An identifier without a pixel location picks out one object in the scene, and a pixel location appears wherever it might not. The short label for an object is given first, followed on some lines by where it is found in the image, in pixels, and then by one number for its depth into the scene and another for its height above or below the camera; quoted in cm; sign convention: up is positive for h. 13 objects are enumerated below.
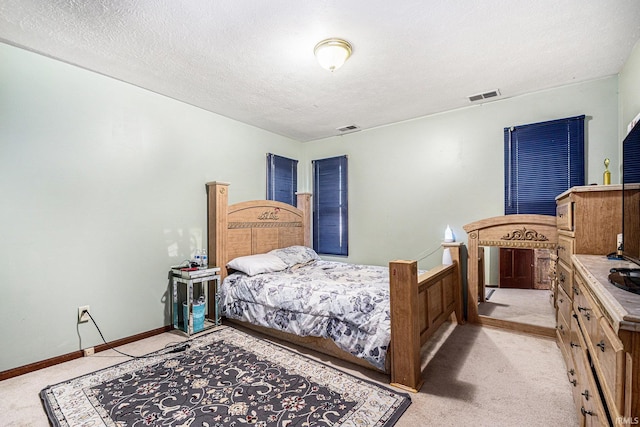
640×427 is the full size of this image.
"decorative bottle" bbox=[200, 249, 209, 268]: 330 -53
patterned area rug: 172 -122
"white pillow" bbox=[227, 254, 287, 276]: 326 -59
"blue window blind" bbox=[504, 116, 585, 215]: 292 +51
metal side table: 301 -96
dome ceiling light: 217 +123
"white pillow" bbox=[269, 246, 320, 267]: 372 -57
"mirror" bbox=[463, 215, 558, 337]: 292 -69
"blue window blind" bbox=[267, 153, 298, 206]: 435 +54
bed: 202 -72
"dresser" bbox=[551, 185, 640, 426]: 79 -39
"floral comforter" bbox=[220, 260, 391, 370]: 220 -82
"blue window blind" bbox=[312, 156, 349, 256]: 453 +9
